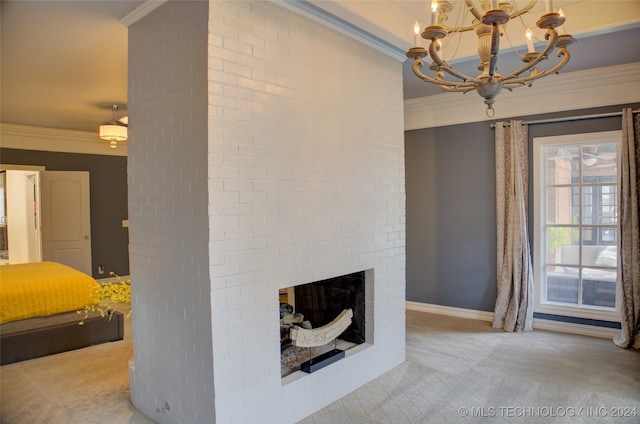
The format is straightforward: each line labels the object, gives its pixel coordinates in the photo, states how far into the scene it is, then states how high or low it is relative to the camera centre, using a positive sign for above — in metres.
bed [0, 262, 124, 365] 3.74 -0.99
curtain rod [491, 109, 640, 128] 4.09 +0.86
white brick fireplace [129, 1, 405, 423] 2.24 +0.07
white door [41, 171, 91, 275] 6.62 -0.12
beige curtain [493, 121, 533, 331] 4.46 -0.30
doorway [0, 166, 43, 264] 6.70 -0.10
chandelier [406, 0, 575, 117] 1.82 +0.76
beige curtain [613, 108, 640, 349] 3.91 -0.28
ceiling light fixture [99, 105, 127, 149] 4.84 +0.91
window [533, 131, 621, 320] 4.23 -0.22
